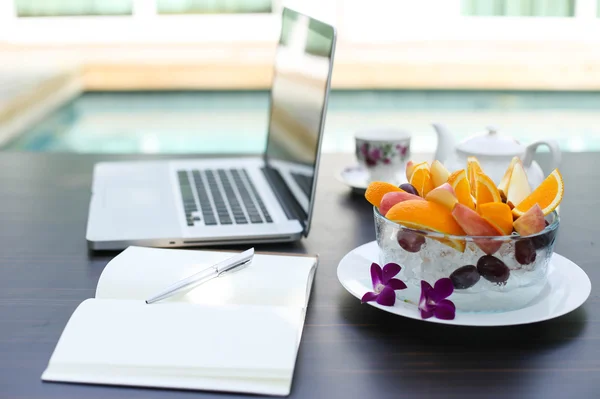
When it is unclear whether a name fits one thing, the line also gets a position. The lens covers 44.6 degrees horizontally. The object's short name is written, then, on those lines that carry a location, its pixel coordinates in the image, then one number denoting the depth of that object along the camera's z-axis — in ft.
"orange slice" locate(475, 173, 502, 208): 2.26
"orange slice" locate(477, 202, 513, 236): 2.09
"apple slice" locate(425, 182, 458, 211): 2.14
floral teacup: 3.72
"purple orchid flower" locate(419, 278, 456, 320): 2.06
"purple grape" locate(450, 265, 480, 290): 2.06
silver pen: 2.24
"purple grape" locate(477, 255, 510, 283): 2.04
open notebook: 1.86
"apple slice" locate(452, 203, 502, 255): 2.07
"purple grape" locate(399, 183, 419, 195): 2.37
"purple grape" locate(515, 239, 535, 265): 2.05
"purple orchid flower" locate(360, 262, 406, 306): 2.16
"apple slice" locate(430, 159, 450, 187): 2.38
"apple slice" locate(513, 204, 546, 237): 2.08
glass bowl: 2.05
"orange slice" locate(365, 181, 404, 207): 2.37
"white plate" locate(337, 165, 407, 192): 3.65
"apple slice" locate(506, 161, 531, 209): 2.39
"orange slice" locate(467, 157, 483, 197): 2.30
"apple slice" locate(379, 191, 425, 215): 2.26
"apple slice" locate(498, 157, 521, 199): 2.43
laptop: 2.92
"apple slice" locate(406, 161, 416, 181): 2.54
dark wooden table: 1.86
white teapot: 3.16
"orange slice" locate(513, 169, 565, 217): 2.24
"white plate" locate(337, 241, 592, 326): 2.08
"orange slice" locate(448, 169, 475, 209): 2.22
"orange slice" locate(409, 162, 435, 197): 2.39
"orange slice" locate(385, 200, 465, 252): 2.11
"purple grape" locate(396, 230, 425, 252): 2.10
